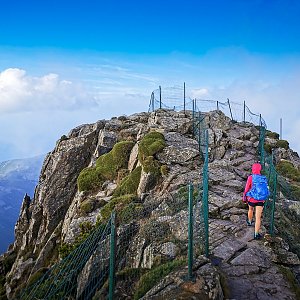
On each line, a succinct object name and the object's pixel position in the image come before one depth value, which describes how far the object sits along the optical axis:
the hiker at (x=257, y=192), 12.25
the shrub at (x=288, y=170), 25.53
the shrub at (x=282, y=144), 34.03
